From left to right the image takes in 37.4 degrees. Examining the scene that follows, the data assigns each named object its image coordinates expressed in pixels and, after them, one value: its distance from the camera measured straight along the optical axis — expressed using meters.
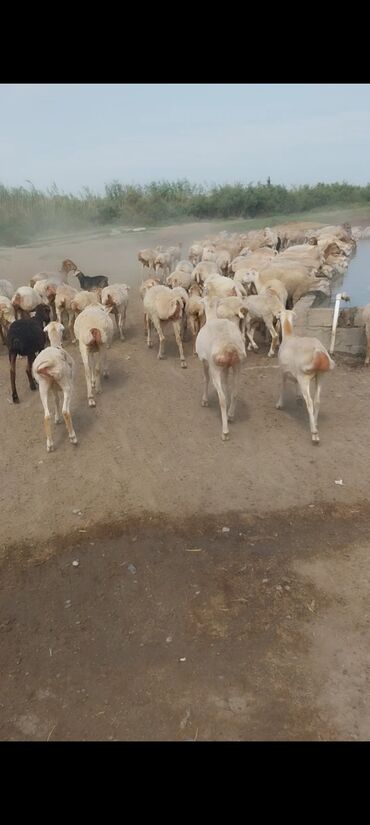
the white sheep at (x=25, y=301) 12.10
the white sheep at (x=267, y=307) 10.99
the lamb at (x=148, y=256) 18.75
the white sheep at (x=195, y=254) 18.89
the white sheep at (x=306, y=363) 7.53
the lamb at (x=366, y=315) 10.21
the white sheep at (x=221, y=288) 11.81
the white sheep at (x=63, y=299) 12.37
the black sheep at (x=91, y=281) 15.15
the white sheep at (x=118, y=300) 11.90
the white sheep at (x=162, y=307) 10.80
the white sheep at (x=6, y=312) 11.63
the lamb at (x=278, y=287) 11.70
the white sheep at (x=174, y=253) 19.89
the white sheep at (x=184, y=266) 14.86
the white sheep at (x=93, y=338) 9.18
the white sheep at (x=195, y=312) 11.50
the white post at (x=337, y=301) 10.78
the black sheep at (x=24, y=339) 9.62
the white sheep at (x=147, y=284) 13.17
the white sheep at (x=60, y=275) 14.77
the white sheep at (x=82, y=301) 11.72
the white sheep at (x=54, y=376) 7.71
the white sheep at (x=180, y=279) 13.84
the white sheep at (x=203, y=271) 14.05
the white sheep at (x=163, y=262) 18.20
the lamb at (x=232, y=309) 10.59
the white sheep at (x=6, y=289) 13.61
